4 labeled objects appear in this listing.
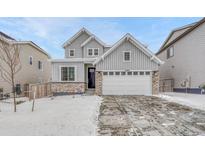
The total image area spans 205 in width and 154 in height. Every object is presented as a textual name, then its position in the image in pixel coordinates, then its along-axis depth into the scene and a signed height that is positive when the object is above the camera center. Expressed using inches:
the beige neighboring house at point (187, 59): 402.9 +63.3
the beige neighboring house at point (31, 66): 447.4 +50.9
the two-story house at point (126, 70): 429.9 +22.7
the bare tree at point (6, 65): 360.5 +40.0
